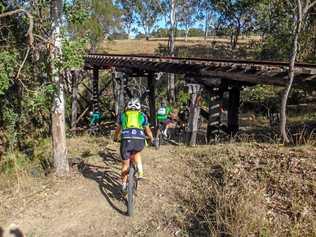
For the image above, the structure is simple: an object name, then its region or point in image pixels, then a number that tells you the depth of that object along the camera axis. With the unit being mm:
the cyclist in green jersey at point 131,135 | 3608
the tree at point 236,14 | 20680
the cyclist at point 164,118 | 7699
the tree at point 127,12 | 28034
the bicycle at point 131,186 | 3541
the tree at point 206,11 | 25819
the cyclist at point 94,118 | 10780
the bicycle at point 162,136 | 7151
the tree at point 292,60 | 4833
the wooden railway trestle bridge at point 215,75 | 5368
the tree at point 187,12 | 25358
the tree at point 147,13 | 25130
